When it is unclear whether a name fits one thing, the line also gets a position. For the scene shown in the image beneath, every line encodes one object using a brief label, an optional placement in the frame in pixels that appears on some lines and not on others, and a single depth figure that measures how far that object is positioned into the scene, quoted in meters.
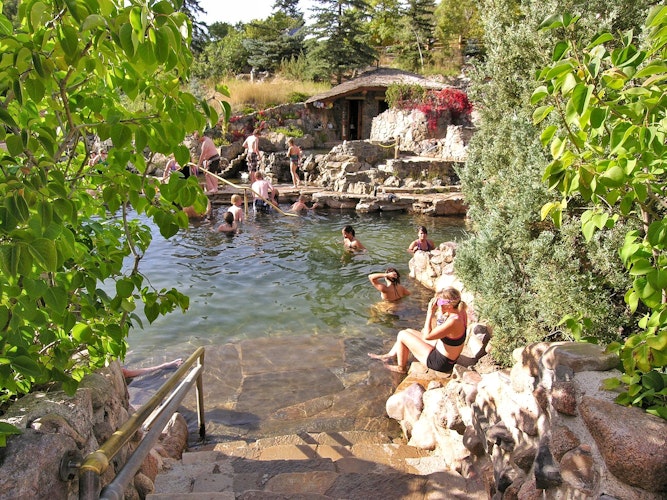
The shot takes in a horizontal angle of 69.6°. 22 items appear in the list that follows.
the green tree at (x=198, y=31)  41.56
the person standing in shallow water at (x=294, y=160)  19.94
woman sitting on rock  5.45
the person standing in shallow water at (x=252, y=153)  20.19
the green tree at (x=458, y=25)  32.91
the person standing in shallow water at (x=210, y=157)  15.62
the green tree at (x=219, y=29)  48.92
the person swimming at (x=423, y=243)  10.29
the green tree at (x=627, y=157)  1.78
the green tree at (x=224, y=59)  33.53
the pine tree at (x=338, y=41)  32.66
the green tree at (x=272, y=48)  35.81
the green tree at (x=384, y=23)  36.10
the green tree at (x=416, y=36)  33.00
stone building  28.02
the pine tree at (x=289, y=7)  44.25
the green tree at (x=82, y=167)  1.40
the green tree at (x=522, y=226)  3.75
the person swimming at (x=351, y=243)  11.10
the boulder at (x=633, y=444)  2.13
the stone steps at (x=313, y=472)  3.17
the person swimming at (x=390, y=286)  8.43
